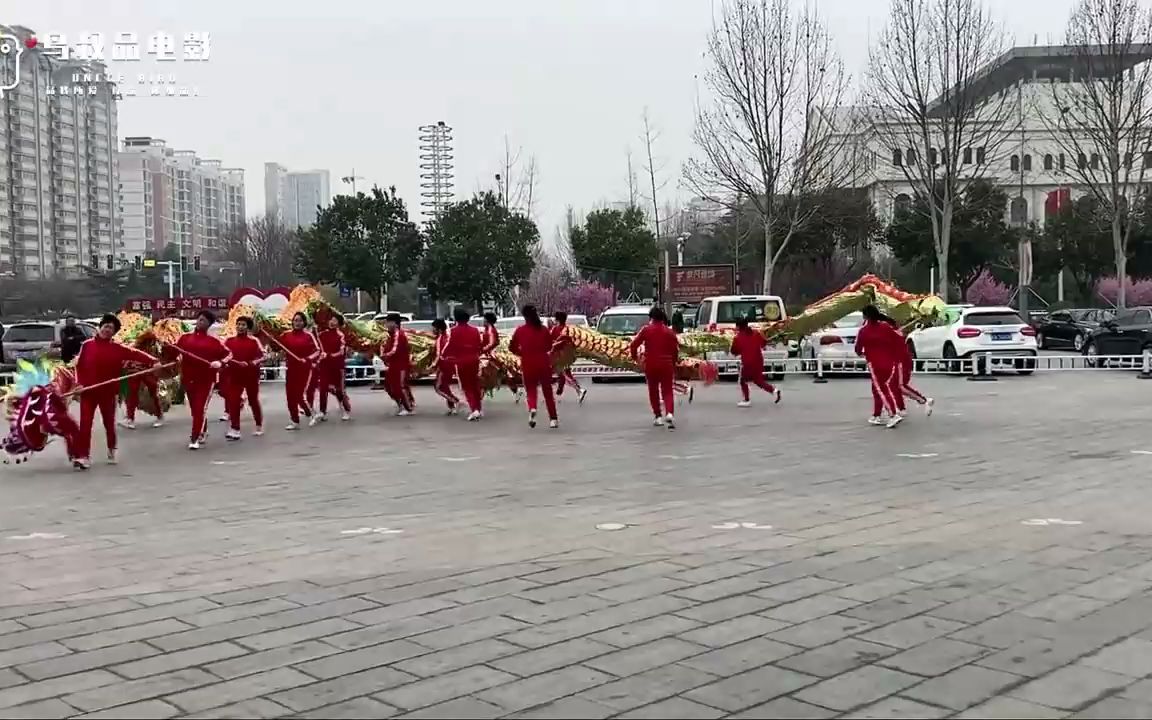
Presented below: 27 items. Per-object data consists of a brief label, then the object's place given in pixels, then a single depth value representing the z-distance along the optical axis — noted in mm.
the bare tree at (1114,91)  33375
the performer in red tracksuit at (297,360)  14734
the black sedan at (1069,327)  30812
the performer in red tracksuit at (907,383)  13743
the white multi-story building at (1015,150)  35719
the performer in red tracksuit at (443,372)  15734
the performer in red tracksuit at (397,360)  16062
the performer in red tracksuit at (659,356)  13953
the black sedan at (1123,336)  25109
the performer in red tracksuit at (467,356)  15414
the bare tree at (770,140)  32094
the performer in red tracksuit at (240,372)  13523
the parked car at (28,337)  26848
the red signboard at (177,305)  23459
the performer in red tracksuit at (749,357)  16422
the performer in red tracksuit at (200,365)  12836
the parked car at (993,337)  22125
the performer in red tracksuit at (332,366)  15672
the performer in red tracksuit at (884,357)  13438
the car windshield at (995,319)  22562
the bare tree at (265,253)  53969
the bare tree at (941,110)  32406
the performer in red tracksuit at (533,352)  14188
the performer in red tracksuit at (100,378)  11164
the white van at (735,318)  20891
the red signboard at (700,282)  35188
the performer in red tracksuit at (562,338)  15188
